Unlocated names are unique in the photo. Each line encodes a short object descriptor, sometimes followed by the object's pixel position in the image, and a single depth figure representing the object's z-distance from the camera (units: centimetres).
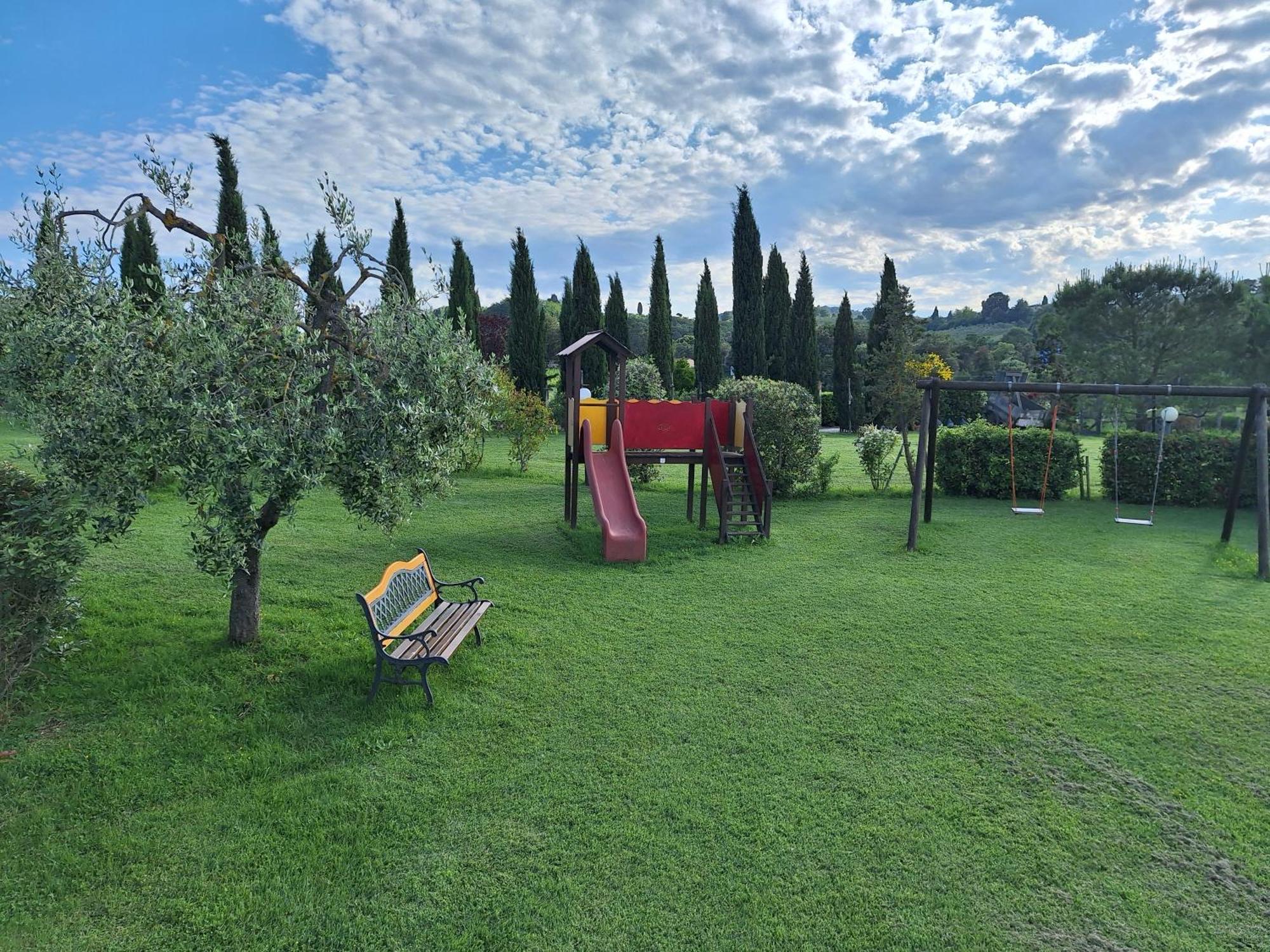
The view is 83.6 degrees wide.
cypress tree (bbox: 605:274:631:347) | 4284
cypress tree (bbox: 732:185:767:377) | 4250
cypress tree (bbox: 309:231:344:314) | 3259
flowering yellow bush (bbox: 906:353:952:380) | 3139
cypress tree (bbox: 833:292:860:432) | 4425
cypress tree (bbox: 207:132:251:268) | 2652
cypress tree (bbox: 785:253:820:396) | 4525
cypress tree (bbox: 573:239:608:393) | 4062
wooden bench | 555
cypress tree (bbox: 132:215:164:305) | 2895
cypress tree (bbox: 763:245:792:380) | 4425
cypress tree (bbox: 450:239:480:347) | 3803
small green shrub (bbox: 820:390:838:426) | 4675
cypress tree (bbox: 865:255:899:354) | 4088
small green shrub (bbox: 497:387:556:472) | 1900
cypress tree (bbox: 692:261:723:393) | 4347
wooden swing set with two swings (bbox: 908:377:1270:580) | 1020
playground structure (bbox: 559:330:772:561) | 1189
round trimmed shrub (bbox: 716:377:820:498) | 1584
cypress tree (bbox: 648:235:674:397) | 4141
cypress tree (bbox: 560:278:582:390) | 4212
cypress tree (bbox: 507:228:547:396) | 3778
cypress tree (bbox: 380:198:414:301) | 3653
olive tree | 468
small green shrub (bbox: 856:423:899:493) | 1738
